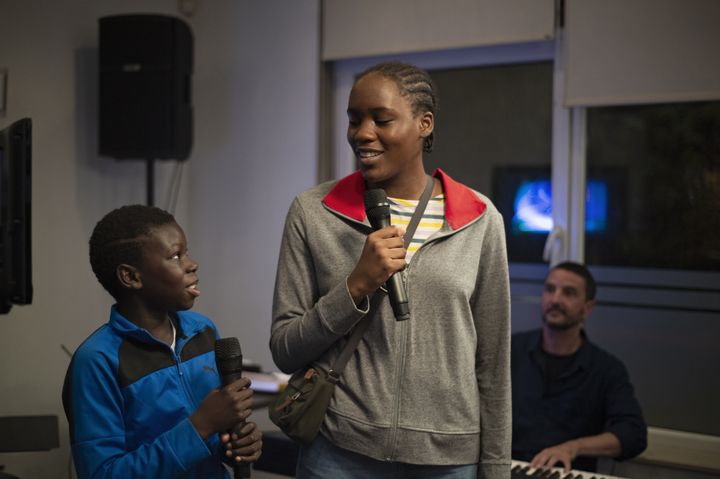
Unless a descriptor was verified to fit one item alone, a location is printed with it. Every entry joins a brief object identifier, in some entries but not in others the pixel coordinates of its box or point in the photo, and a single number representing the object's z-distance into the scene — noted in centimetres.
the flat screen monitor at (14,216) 180
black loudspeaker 344
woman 138
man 260
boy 133
